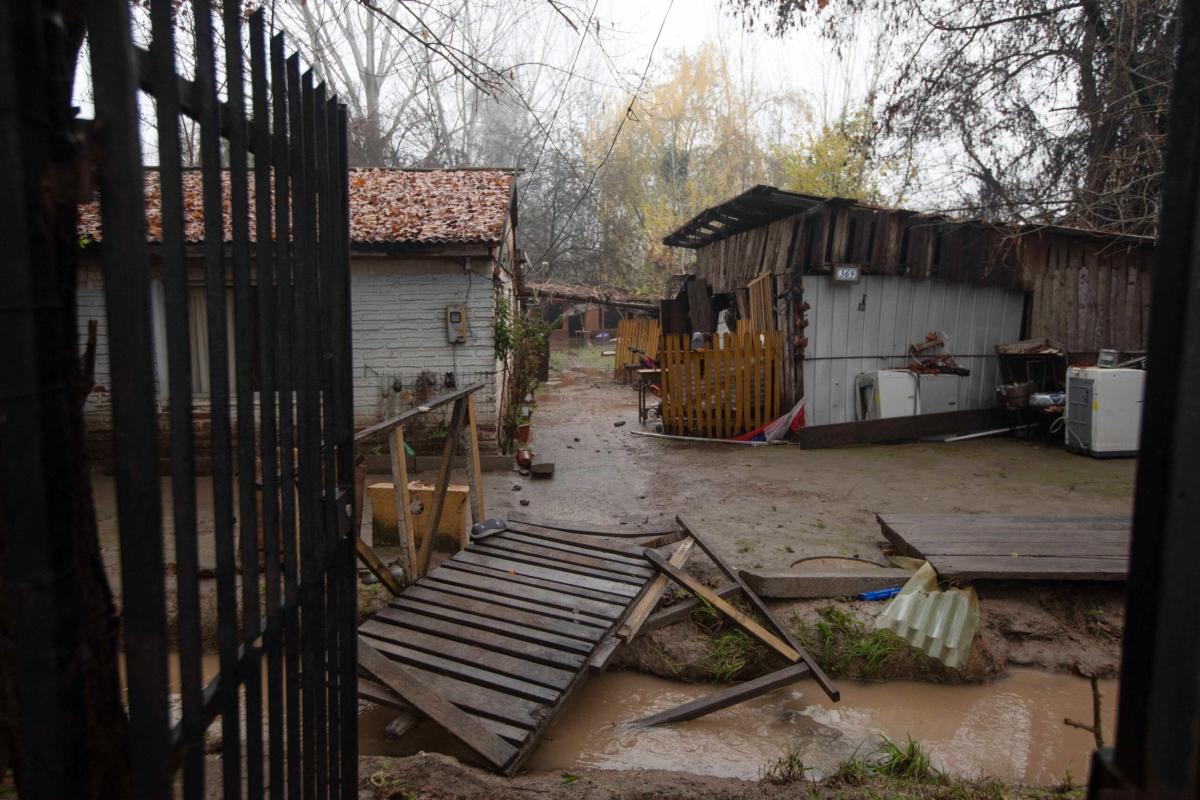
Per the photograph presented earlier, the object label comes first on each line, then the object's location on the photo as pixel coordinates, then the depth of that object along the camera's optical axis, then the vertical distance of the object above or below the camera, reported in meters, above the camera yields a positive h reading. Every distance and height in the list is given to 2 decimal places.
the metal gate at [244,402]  1.11 -0.17
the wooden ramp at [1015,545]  5.11 -1.62
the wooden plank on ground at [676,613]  4.80 -1.92
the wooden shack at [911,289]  11.23 +0.69
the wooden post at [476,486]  5.85 -1.36
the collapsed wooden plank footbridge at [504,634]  3.49 -1.78
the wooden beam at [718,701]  4.07 -2.09
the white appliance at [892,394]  11.25 -0.99
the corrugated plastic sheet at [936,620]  4.62 -1.88
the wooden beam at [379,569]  4.53 -1.59
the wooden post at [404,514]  4.92 -1.30
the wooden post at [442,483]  5.14 -1.17
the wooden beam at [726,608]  4.51 -1.85
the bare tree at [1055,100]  8.70 +3.46
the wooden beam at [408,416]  4.28 -0.61
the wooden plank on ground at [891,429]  10.91 -1.52
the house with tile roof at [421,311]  9.61 +0.14
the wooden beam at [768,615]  4.28 -1.89
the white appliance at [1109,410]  9.67 -1.01
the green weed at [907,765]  3.41 -2.06
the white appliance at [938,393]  11.52 -0.99
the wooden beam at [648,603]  4.47 -1.82
